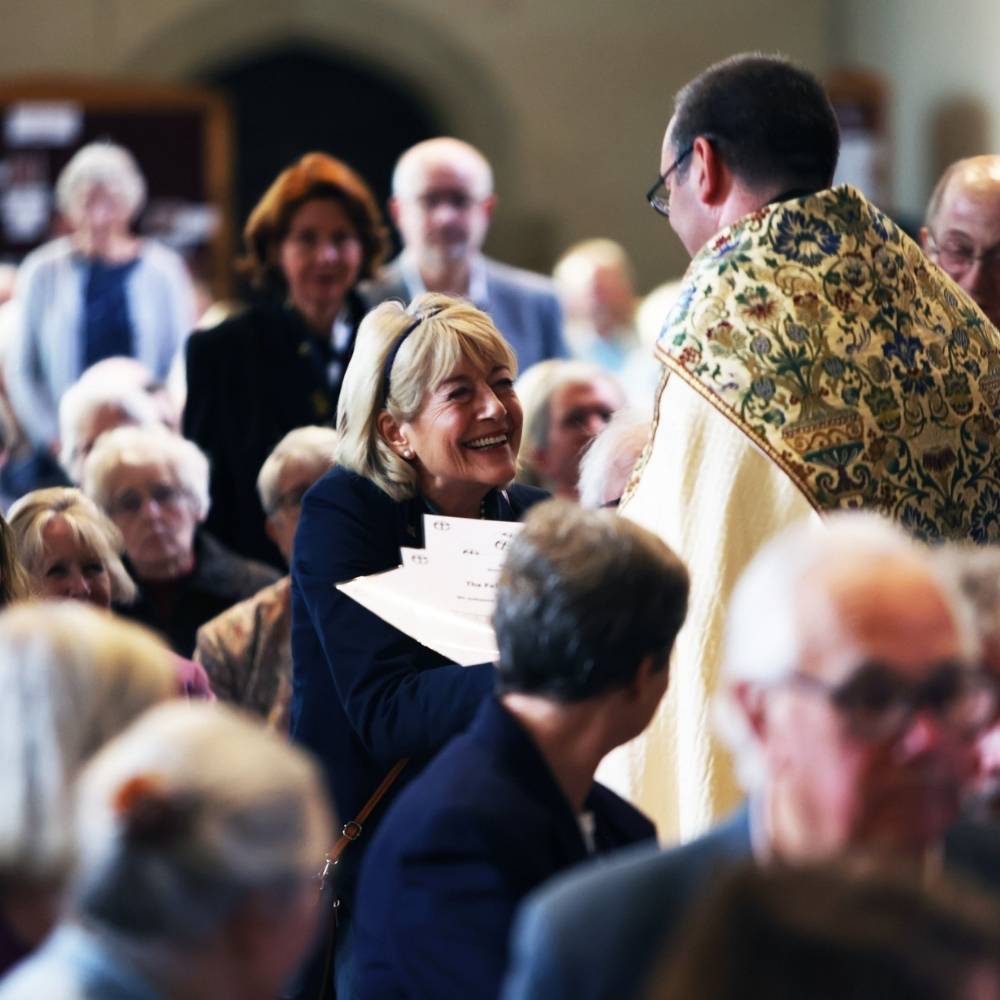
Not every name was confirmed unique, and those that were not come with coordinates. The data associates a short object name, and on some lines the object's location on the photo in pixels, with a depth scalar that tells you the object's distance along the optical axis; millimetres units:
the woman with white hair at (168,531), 11000
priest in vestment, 7012
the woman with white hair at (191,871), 4082
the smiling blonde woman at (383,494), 7230
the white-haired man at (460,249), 13383
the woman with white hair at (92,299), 16156
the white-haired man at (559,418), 12367
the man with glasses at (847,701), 4812
